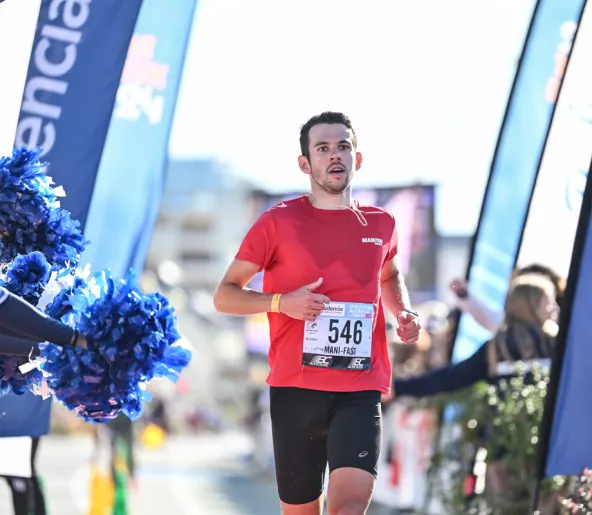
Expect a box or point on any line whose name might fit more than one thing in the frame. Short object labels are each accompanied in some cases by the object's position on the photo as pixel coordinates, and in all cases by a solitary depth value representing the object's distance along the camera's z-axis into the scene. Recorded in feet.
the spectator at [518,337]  55.26
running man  38.52
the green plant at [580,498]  44.42
